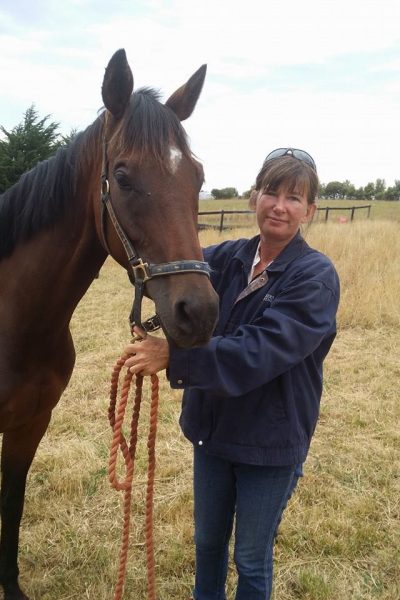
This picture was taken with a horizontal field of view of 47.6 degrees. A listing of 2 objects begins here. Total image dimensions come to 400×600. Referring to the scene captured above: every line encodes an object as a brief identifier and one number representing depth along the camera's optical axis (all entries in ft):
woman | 4.87
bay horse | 4.82
